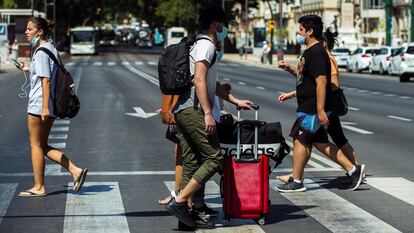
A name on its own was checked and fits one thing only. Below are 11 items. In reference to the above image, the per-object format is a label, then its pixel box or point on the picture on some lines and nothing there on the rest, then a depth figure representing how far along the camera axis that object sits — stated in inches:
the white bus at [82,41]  3668.8
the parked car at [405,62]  1600.6
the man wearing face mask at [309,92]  388.8
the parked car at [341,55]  2486.5
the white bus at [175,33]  4060.3
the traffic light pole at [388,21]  2374.5
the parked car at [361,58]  2133.4
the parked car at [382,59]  1936.5
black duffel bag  331.3
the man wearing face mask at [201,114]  311.3
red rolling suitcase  326.6
